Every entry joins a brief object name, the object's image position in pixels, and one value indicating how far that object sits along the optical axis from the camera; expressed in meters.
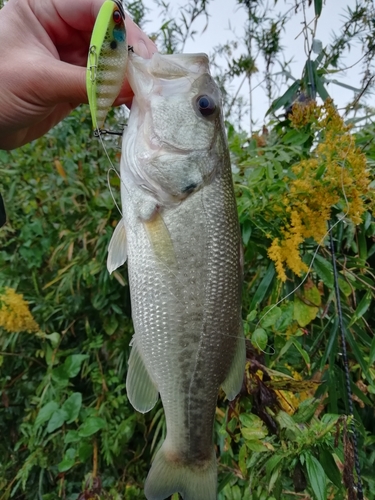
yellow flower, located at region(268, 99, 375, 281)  0.34
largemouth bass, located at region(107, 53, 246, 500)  0.30
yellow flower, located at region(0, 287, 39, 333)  0.55
